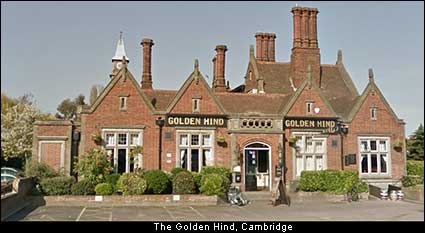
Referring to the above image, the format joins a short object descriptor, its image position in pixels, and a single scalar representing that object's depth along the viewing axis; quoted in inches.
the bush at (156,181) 845.2
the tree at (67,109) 2266.2
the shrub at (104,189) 810.8
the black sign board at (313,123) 1059.9
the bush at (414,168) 1130.0
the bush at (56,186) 813.2
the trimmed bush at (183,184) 847.1
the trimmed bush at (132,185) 811.4
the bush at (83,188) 820.0
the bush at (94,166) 873.6
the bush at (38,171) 884.6
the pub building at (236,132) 991.6
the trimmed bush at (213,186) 835.4
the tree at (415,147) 975.6
